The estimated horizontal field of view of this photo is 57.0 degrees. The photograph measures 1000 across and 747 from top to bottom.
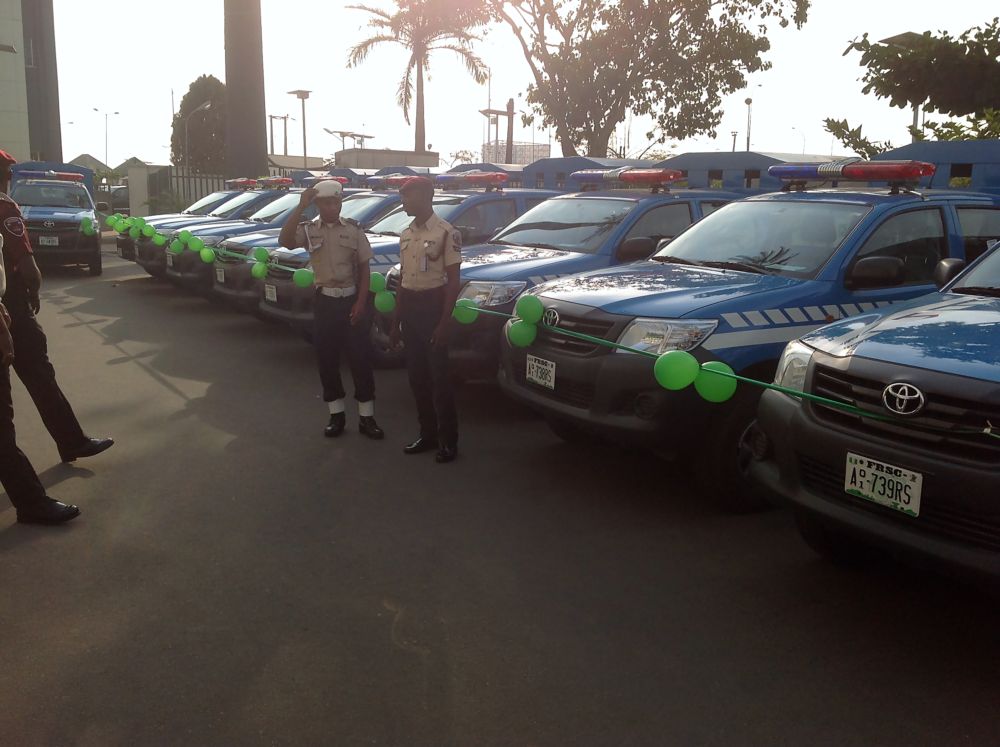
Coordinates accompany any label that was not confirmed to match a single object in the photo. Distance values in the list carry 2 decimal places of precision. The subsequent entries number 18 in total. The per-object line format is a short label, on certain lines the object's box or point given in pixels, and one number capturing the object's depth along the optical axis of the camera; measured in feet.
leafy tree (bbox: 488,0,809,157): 68.95
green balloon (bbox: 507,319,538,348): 16.84
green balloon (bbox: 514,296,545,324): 16.63
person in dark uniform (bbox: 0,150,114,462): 16.10
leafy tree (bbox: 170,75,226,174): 169.68
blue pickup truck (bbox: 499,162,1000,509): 15.03
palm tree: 92.68
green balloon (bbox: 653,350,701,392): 13.51
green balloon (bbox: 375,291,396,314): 21.68
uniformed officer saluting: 19.22
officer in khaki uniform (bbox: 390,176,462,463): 18.02
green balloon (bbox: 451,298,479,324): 20.48
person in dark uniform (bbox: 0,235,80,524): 14.47
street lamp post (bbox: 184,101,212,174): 158.87
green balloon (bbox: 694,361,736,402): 13.71
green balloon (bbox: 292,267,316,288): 23.44
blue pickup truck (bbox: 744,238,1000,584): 9.63
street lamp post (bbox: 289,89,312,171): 167.94
